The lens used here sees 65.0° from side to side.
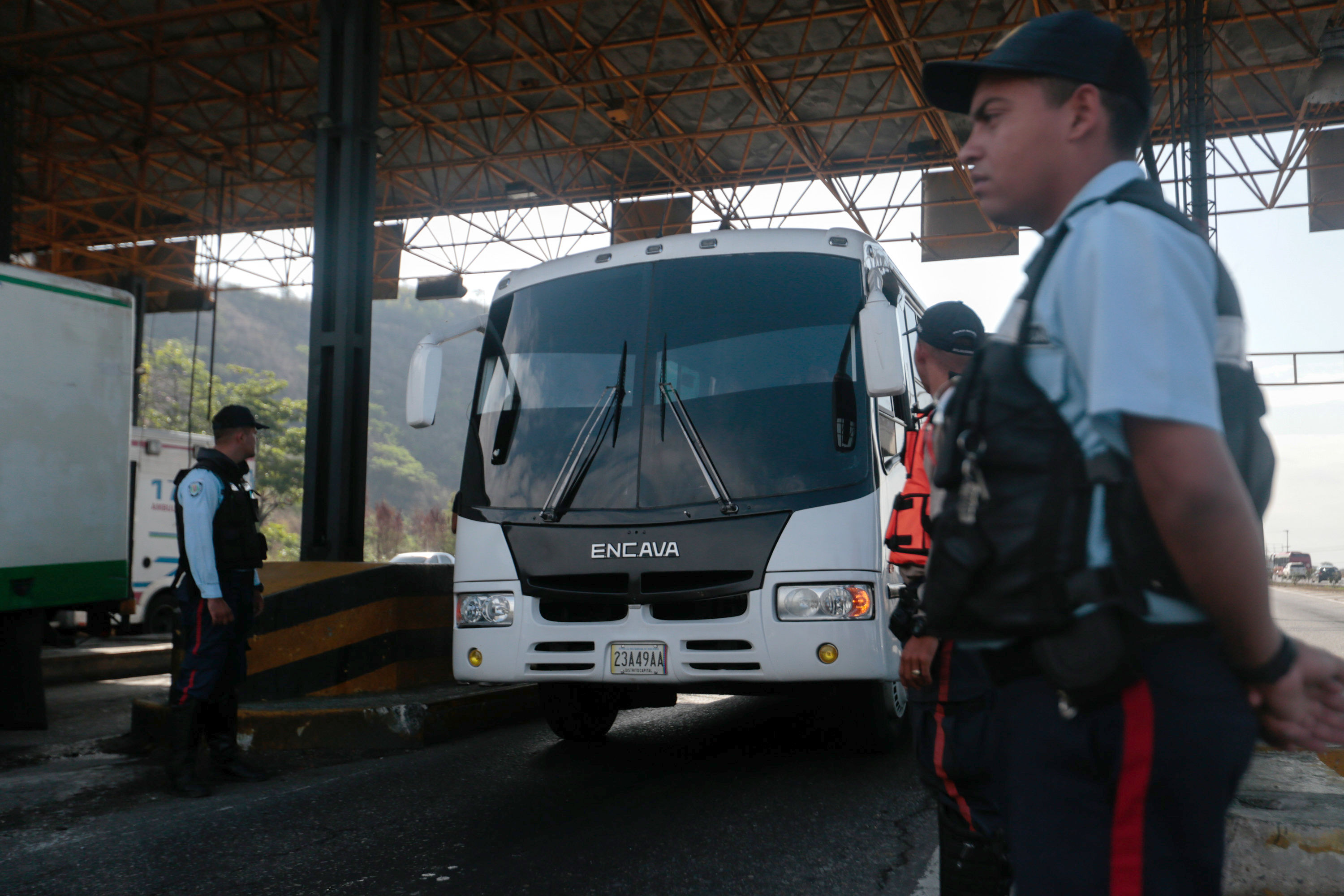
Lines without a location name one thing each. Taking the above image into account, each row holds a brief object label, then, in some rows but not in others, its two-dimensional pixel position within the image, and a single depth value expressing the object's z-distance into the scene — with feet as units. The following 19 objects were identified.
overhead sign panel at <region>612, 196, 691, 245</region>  79.20
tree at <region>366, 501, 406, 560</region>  194.70
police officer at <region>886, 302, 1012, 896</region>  8.38
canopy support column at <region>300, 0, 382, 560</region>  29.17
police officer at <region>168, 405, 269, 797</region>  17.75
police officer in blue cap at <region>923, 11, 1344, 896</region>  4.05
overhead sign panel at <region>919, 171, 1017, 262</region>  71.87
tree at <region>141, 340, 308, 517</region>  152.28
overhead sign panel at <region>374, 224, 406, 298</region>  85.51
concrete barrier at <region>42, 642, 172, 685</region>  35.91
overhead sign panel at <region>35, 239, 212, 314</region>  93.56
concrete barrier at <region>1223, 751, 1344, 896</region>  10.32
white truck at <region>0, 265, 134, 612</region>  23.43
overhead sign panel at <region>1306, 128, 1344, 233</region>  64.80
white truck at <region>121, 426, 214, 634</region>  49.62
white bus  16.29
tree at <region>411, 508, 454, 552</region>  210.38
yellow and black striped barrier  22.57
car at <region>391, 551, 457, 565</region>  91.09
